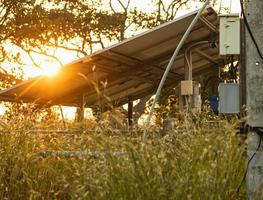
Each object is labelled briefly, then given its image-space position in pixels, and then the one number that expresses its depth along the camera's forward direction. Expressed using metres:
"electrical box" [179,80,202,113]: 13.17
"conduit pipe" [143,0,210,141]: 5.03
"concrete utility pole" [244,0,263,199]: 4.49
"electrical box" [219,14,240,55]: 5.41
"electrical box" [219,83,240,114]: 5.00
